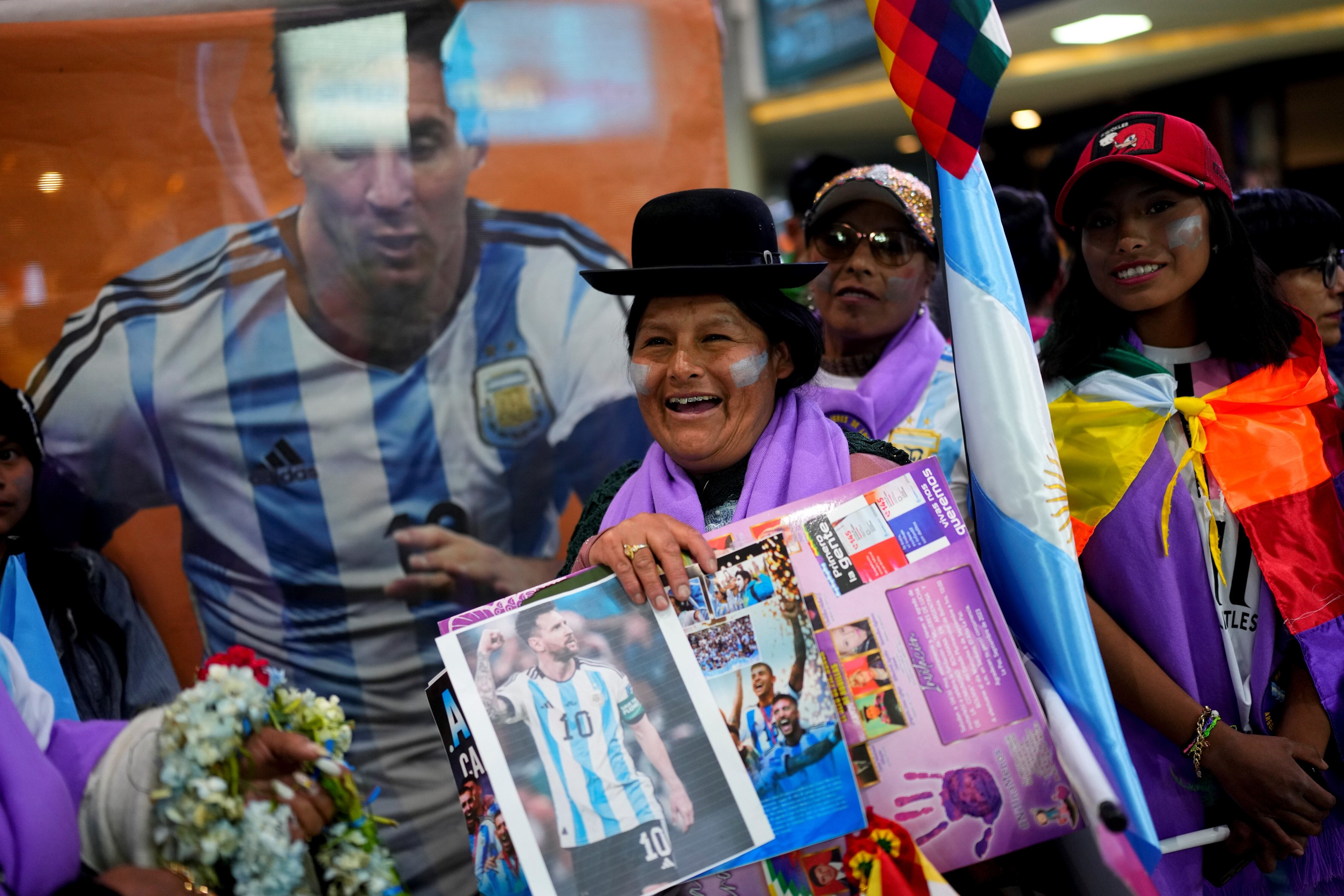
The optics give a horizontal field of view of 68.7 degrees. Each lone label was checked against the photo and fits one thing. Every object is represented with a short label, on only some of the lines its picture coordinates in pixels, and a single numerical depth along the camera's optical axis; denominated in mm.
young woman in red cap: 1952
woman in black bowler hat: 1789
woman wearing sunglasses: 2658
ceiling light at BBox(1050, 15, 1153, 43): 8000
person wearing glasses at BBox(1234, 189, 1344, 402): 2557
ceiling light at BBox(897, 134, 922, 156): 12305
